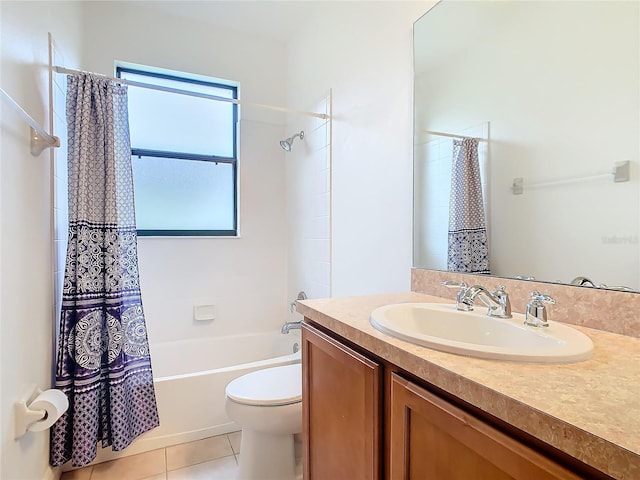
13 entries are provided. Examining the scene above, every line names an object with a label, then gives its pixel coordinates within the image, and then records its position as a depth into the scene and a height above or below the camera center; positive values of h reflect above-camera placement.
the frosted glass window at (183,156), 2.47 +0.63
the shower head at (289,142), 2.53 +0.72
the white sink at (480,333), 0.65 -0.22
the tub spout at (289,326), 2.23 -0.55
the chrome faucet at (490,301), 0.94 -0.17
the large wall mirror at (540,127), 0.89 +0.34
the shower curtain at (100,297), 1.55 -0.25
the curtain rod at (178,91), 1.64 +0.84
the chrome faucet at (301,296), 2.50 -0.40
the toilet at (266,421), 1.42 -0.74
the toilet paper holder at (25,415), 1.18 -0.60
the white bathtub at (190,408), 1.80 -0.89
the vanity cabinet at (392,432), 0.51 -0.37
